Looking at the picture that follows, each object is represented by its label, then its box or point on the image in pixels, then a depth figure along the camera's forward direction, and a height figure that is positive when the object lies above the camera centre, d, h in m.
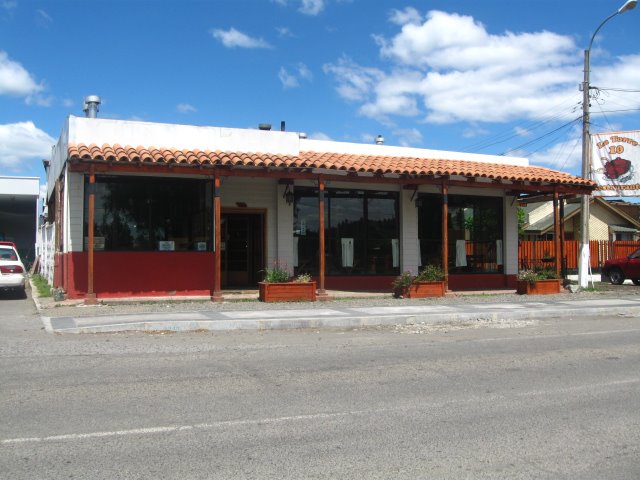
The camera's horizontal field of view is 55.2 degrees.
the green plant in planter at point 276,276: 15.20 -0.56
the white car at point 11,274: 17.38 -0.53
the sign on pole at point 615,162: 20.67 +3.03
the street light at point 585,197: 19.69 +1.76
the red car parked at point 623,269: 23.30 -0.68
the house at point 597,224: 36.69 +1.75
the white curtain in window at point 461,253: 19.17 -0.02
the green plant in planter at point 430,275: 16.69 -0.62
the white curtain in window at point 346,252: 17.84 +0.03
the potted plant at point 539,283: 18.00 -0.91
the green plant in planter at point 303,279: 15.49 -0.65
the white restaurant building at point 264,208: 14.91 +1.26
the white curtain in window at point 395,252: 18.48 +0.03
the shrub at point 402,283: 16.47 -0.82
